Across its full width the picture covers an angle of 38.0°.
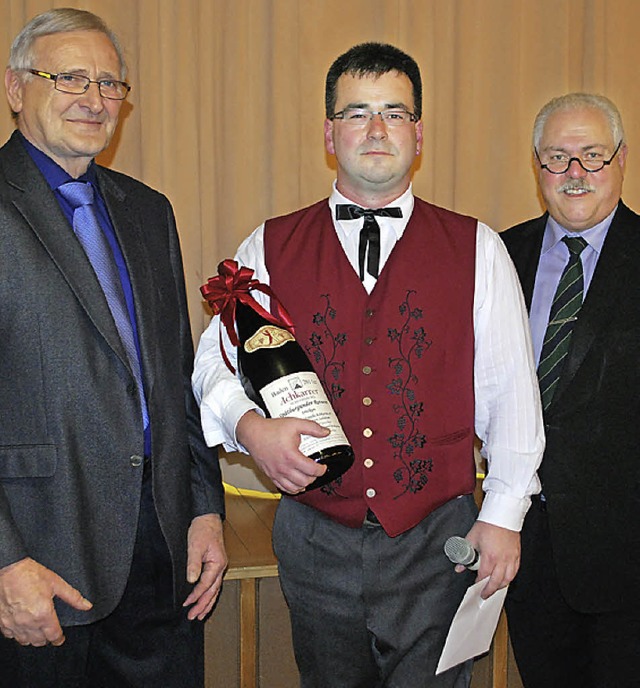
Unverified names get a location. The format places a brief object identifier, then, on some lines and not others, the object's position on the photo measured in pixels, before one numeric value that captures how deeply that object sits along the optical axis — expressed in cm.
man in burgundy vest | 147
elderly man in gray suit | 134
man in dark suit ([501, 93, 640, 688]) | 163
